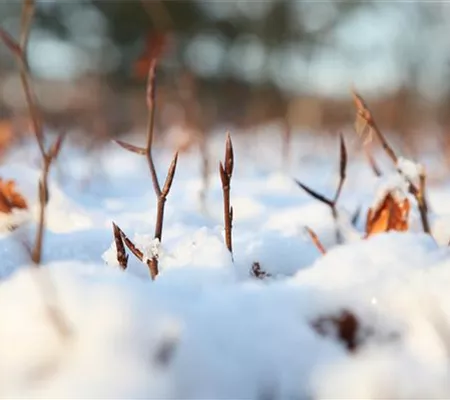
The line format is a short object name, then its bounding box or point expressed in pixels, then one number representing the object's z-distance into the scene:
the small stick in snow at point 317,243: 0.47
